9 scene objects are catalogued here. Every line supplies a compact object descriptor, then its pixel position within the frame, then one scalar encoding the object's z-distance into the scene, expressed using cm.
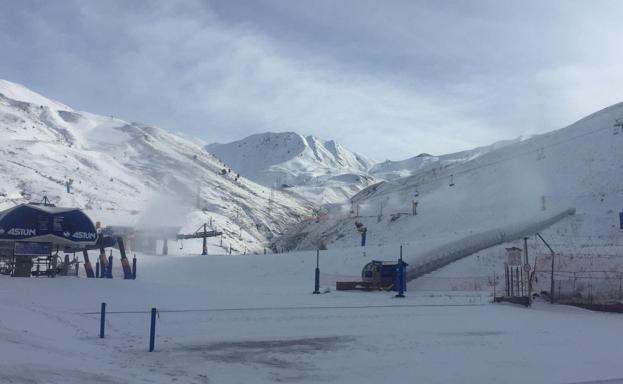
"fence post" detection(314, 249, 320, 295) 2852
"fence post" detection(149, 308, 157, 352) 1179
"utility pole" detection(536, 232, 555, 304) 2260
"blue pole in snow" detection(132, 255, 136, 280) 3554
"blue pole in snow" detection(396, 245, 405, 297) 2697
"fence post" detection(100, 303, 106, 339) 1302
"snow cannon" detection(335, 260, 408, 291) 3044
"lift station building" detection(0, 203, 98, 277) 2973
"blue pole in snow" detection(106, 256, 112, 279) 3575
